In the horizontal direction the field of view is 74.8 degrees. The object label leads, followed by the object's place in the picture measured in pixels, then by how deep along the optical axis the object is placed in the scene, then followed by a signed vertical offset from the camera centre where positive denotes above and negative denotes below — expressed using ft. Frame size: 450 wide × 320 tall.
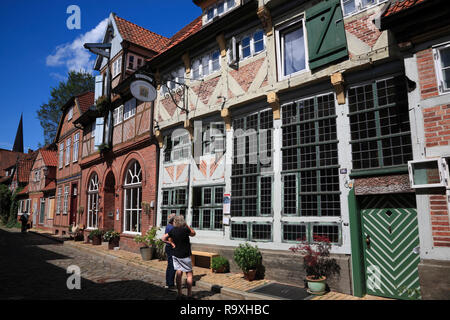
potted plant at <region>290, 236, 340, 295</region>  21.45 -4.76
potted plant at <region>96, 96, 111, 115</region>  56.80 +19.21
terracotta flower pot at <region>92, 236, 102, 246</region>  53.26 -6.50
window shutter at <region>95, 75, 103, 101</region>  60.85 +24.40
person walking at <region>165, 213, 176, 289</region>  24.90 -6.01
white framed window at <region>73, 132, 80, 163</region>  73.51 +14.86
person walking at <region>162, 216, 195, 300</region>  20.61 -3.34
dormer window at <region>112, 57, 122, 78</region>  55.72 +26.17
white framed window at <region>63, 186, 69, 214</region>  74.79 +1.09
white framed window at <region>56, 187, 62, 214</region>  80.13 +1.06
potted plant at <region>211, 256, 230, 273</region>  28.94 -6.06
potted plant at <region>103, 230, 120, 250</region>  48.16 -5.59
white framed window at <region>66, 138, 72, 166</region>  78.29 +14.77
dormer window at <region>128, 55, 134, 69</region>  55.42 +26.53
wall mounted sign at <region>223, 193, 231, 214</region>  30.83 -0.02
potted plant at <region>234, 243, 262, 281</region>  25.72 -5.03
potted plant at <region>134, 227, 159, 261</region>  37.73 -5.07
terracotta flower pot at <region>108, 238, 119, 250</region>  48.34 -6.39
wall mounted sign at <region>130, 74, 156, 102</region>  37.24 +14.74
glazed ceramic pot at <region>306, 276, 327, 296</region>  21.34 -6.05
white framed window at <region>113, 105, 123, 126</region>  54.26 +16.49
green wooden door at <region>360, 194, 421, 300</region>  19.74 -3.05
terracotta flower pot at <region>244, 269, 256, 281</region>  25.59 -6.24
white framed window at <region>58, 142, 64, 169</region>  82.82 +14.26
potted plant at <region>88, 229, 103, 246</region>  53.31 -5.78
